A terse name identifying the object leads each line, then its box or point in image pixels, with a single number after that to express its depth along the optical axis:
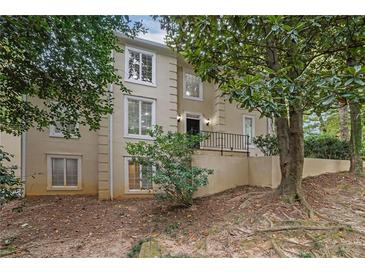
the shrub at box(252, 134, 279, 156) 6.13
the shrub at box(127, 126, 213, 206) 4.17
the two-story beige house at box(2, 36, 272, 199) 5.52
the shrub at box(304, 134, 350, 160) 6.29
